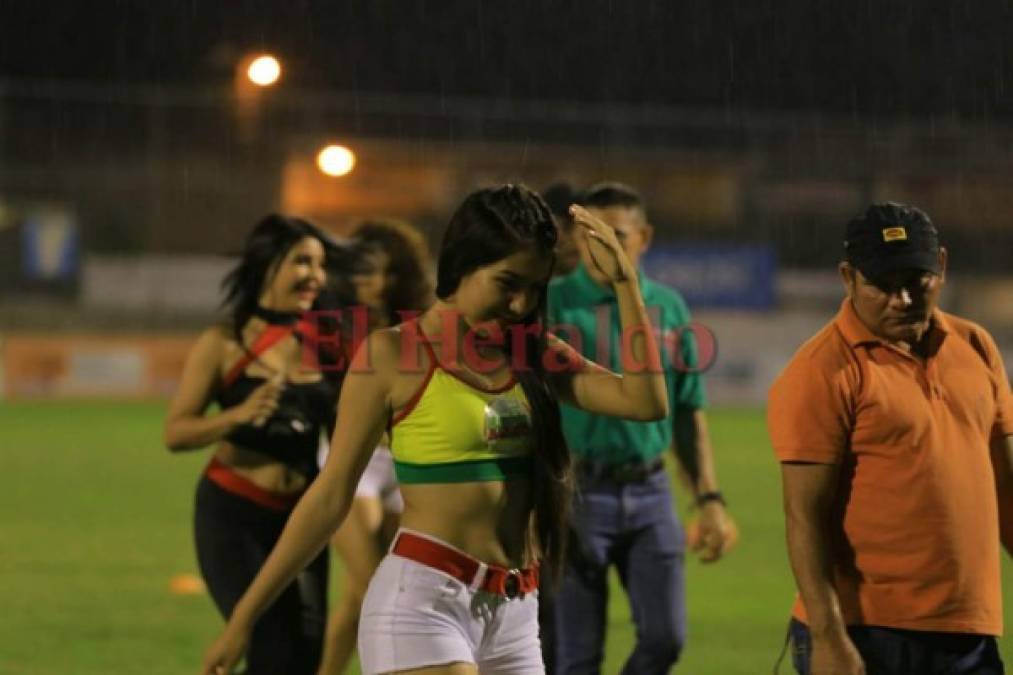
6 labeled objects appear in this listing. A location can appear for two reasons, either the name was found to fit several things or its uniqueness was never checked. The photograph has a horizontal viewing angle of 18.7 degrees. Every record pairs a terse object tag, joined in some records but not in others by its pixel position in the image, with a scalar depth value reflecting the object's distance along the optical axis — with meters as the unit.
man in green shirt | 12.14
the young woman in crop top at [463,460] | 7.47
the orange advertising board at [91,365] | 55.35
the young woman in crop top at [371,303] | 13.87
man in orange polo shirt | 7.99
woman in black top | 11.26
